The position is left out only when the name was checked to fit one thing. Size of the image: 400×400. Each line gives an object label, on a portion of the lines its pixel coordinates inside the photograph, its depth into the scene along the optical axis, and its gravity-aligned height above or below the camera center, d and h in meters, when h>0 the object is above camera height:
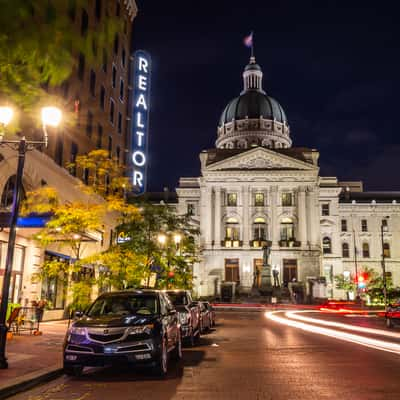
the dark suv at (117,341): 9.70 -0.69
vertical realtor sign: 36.69 +14.40
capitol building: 74.81 +13.41
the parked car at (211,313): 24.05 -0.29
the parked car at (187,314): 15.89 -0.23
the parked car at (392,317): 27.08 -0.39
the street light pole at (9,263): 10.58 +0.91
